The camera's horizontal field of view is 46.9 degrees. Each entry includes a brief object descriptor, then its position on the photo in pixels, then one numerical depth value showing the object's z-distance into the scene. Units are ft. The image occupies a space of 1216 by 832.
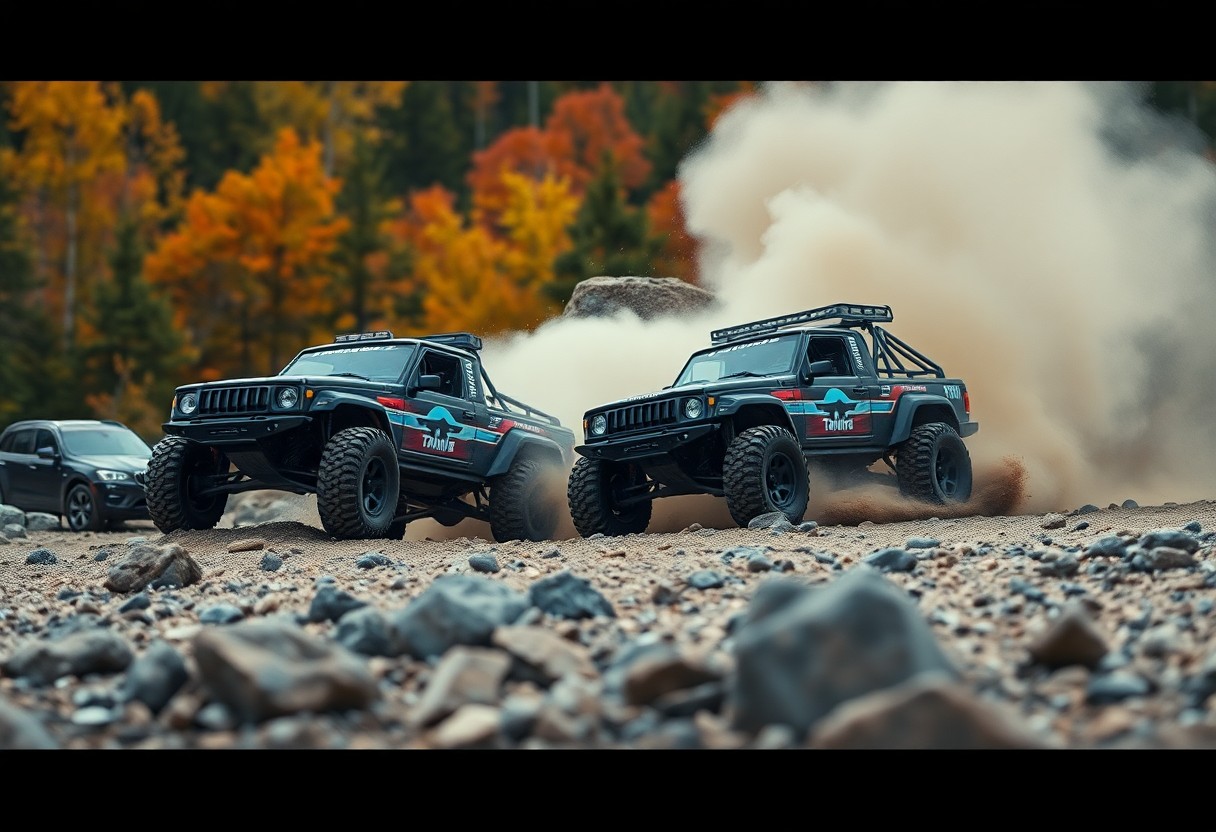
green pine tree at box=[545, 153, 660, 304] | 112.06
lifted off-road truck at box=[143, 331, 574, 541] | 36.65
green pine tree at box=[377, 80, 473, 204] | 184.75
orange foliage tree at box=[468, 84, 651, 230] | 161.48
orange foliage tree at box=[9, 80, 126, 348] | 126.52
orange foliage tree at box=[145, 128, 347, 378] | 123.13
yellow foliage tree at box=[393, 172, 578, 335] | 123.34
